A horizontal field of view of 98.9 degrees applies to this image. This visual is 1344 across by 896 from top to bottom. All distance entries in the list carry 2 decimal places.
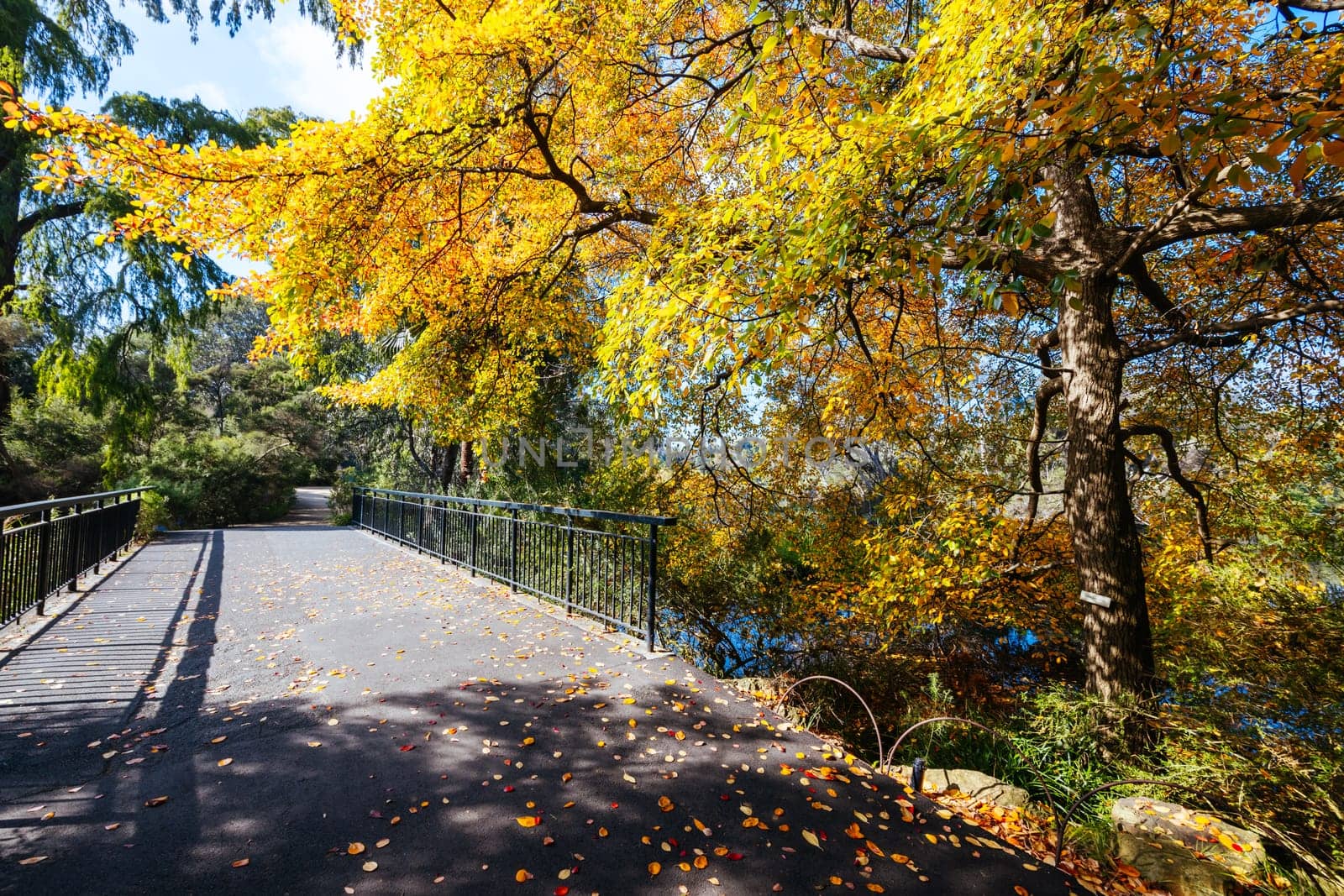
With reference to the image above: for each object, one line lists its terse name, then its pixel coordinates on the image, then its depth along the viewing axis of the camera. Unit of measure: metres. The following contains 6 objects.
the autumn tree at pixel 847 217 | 3.08
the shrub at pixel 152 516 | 11.85
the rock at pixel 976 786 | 3.14
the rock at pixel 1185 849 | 2.41
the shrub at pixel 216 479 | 15.94
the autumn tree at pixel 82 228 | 11.67
